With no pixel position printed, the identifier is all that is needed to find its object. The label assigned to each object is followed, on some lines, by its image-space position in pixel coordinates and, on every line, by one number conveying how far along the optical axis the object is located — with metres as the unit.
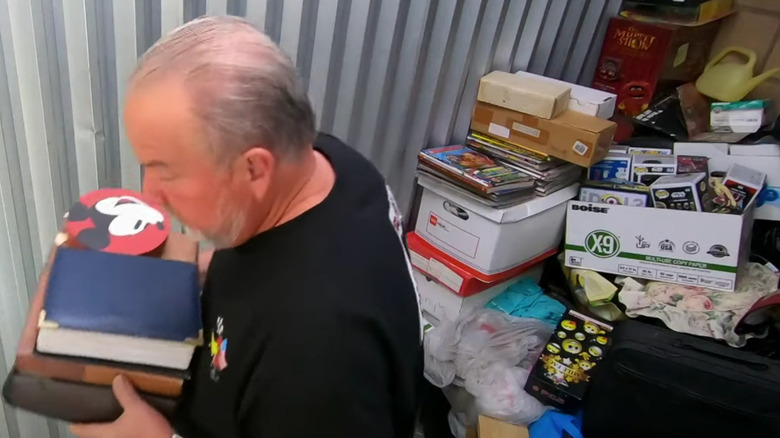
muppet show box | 1.81
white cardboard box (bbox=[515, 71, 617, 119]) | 1.67
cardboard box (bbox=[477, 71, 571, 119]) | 1.60
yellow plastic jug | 1.90
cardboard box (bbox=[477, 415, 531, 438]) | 1.46
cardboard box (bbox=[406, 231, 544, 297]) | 1.66
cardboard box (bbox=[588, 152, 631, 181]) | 1.75
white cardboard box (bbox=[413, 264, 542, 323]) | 1.71
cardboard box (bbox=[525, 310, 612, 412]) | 1.48
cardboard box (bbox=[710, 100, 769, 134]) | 1.83
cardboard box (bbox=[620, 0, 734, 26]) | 1.82
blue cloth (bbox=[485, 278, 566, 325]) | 1.72
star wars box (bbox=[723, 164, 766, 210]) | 1.70
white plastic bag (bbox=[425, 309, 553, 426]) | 1.52
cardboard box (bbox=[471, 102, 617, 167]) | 1.57
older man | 0.65
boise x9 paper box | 1.63
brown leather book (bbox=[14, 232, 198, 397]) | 0.76
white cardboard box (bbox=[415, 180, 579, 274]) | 1.59
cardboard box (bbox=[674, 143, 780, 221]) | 1.76
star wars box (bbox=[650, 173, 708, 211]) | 1.68
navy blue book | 0.75
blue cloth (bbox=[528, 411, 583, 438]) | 1.46
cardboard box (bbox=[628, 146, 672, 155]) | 1.79
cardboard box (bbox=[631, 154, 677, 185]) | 1.76
